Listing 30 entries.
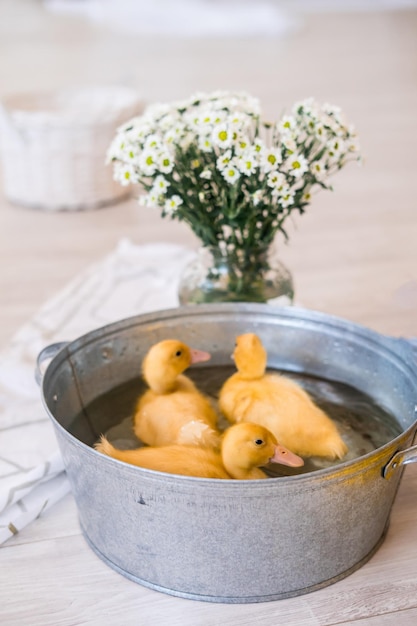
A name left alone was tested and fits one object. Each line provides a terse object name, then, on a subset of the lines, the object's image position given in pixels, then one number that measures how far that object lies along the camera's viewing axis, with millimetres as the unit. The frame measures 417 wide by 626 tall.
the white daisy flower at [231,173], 1257
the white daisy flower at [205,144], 1299
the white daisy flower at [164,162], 1282
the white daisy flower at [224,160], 1252
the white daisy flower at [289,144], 1278
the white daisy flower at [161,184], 1299
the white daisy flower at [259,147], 1253
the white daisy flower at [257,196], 1276
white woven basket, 2396
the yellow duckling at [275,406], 1121
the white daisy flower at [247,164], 1247
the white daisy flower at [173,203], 1317
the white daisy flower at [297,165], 1262
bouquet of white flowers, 1264
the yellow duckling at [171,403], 1138
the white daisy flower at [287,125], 1294
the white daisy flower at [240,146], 1256
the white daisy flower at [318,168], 1307
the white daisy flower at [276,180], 1255
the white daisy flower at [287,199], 1283
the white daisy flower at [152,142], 1274
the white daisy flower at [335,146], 1305
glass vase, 1405
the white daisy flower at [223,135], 1245
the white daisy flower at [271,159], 1251
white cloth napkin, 1191
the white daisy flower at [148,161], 1280
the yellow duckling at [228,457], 1005
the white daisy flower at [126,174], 1314
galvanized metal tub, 910
